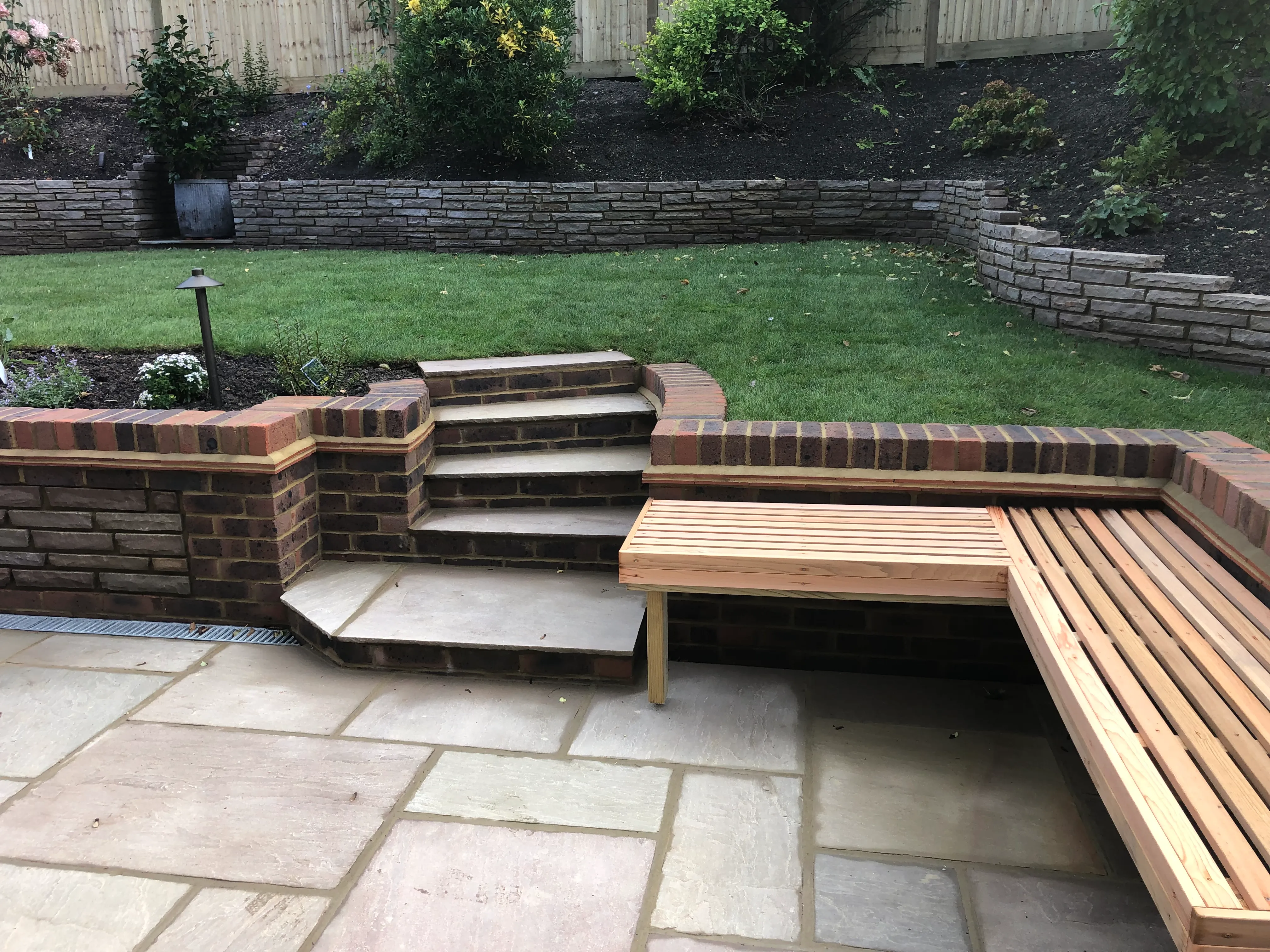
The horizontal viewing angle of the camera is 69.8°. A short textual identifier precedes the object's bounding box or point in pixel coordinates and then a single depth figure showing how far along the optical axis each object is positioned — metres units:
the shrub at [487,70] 8.34
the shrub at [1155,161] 6.01
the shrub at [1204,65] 5.70
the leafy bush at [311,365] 4.34
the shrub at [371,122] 9.17
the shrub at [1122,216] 5.53
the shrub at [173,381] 4.21
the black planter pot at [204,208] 9.28
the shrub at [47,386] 4.18
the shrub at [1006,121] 7.51
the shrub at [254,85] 10.90
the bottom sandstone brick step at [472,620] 3.26
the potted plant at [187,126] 9.32
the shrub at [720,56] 9.02
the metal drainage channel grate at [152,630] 3.66
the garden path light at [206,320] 4.00
